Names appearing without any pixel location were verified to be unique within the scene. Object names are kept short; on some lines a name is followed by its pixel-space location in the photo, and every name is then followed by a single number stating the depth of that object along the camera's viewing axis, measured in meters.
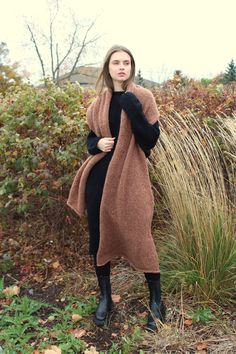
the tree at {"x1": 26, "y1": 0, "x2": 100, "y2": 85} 35.09
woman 2.70
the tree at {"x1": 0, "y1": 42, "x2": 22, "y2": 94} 25.26
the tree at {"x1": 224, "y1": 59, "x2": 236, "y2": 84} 24.78
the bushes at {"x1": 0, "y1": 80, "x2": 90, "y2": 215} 3.73
